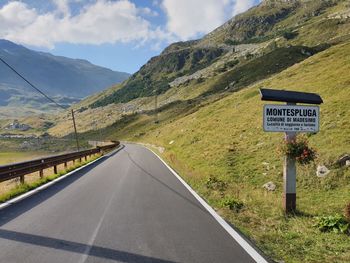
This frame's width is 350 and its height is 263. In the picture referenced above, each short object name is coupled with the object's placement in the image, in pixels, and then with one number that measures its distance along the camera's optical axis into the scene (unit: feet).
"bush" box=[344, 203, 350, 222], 29.59
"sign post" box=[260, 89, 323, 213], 35.01
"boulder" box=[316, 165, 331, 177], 51.68
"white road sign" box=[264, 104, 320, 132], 35.14
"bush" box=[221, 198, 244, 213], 37.27
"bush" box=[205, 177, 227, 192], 51.08
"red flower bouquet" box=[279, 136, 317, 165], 34.32
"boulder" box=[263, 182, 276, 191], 53.63
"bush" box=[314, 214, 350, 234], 28.42
